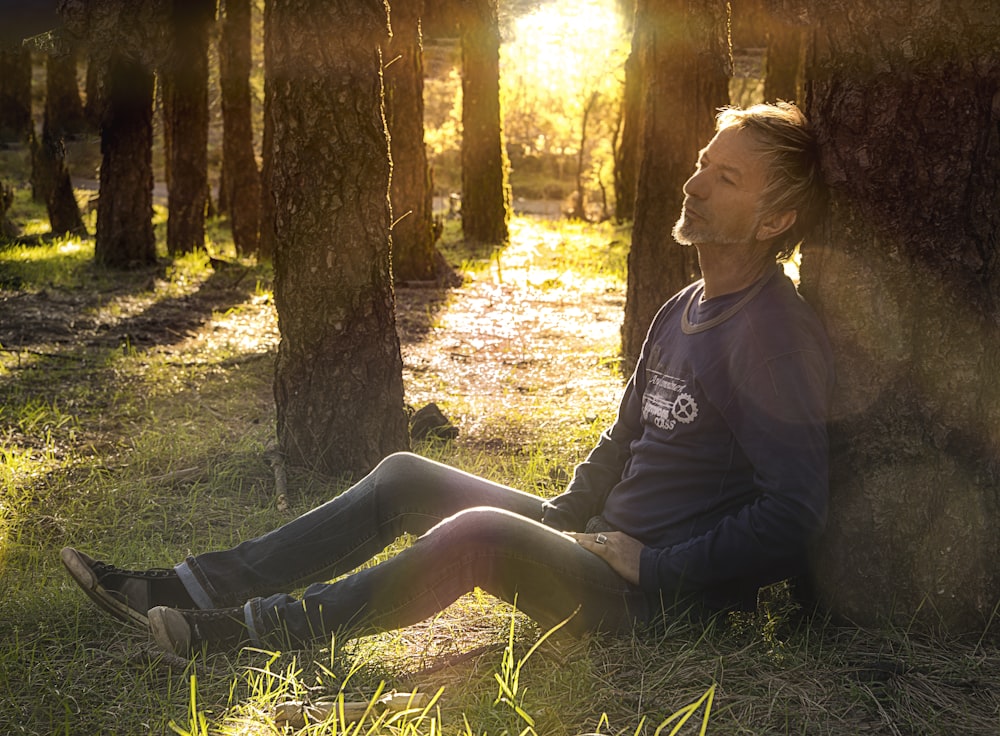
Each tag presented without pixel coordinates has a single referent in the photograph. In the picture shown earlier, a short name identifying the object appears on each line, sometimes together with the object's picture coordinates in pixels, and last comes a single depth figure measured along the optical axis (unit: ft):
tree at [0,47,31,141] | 54.19
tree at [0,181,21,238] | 47.98
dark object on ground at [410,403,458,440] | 19.52
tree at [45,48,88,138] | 49.83
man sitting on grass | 9.34
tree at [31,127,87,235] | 51.01
